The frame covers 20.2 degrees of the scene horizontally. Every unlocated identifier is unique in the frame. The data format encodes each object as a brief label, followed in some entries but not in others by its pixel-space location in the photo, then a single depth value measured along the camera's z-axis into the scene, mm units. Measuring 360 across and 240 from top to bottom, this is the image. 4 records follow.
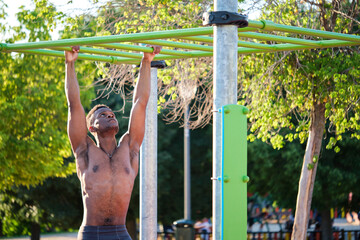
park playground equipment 6860
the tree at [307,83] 14347
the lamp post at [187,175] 27272
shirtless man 6884
